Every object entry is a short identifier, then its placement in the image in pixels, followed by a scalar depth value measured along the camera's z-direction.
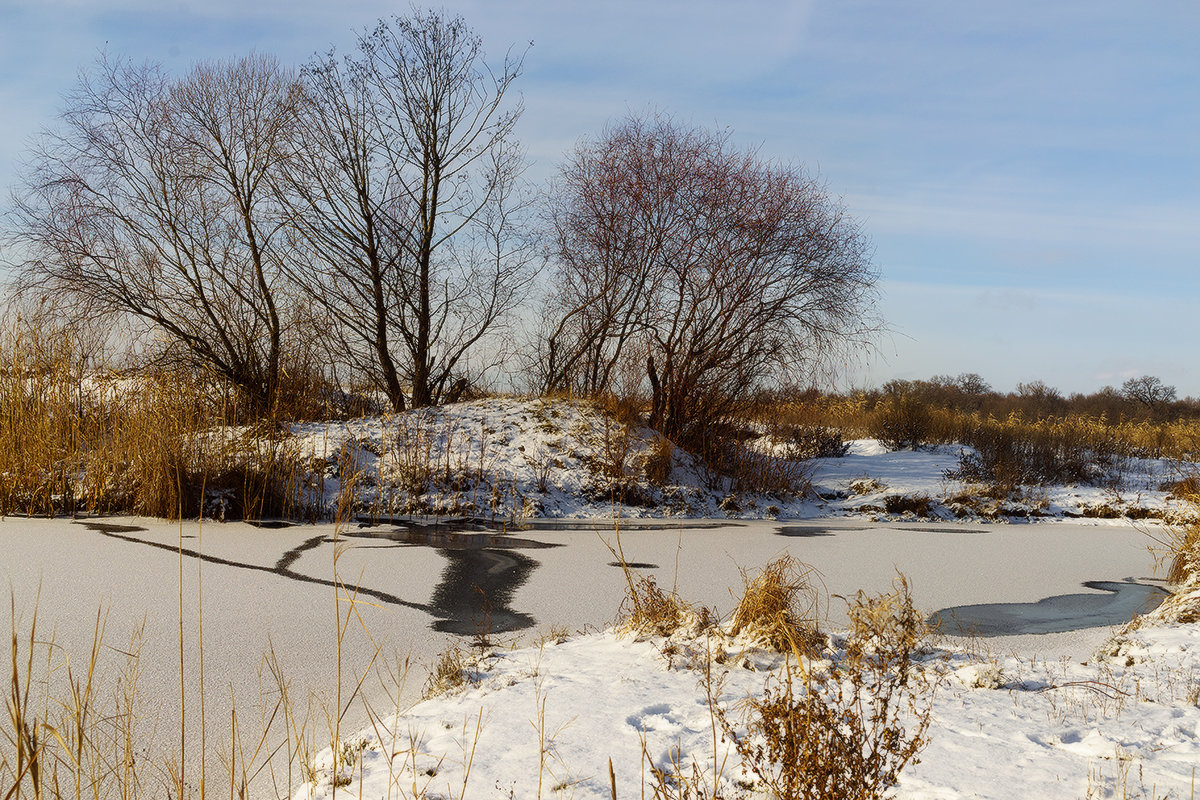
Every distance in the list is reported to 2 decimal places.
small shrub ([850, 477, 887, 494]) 11.56
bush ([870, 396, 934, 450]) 16.48
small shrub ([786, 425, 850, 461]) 13.66
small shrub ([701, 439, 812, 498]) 10.83
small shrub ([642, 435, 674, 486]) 10.30
